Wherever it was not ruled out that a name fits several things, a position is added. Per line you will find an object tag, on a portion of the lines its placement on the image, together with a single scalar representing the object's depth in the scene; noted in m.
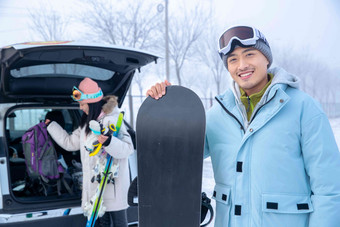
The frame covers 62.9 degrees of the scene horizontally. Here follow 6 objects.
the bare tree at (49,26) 12.55
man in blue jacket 1.12
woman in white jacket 2.29
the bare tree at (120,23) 11.44
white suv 2.20
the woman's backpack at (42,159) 2.82
